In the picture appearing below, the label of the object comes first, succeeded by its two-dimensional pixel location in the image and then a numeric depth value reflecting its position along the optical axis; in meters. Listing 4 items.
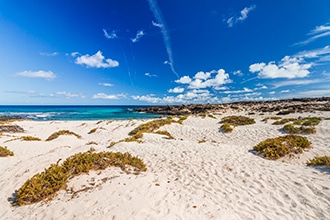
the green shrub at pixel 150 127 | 20.27
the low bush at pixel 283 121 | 18.46
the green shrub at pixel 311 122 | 16.36
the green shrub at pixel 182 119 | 25.68
